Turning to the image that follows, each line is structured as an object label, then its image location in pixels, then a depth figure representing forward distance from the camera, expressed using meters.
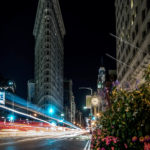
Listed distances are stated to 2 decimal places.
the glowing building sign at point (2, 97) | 44.62
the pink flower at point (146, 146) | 3.30
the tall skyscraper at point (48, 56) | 126.00
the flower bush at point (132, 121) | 3.74
